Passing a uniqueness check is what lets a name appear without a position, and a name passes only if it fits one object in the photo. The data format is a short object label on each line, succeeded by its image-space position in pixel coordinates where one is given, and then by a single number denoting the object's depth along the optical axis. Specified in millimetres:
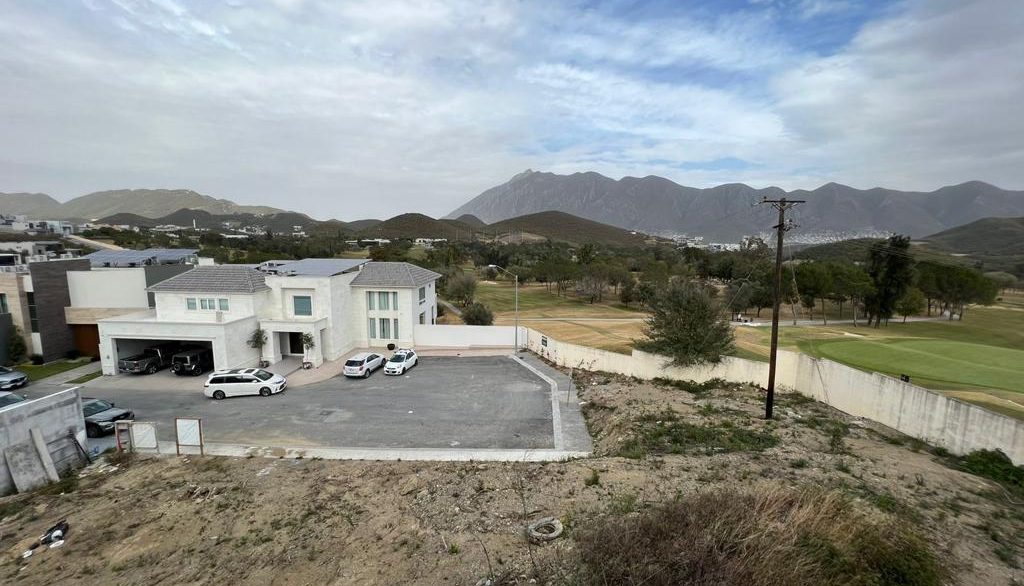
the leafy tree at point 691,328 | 24953
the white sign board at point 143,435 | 17031
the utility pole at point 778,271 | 16828
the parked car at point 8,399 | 18589
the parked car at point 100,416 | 18672
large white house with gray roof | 26781
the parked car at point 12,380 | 24125
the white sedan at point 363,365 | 26188
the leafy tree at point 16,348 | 28391
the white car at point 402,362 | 27125
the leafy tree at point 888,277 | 53709
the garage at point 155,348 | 27359
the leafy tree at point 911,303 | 57156
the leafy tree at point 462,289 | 55812
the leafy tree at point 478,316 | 41625
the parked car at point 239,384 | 22828
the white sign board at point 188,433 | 16922
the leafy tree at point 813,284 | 60500
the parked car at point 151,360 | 26748
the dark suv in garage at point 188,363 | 26594
